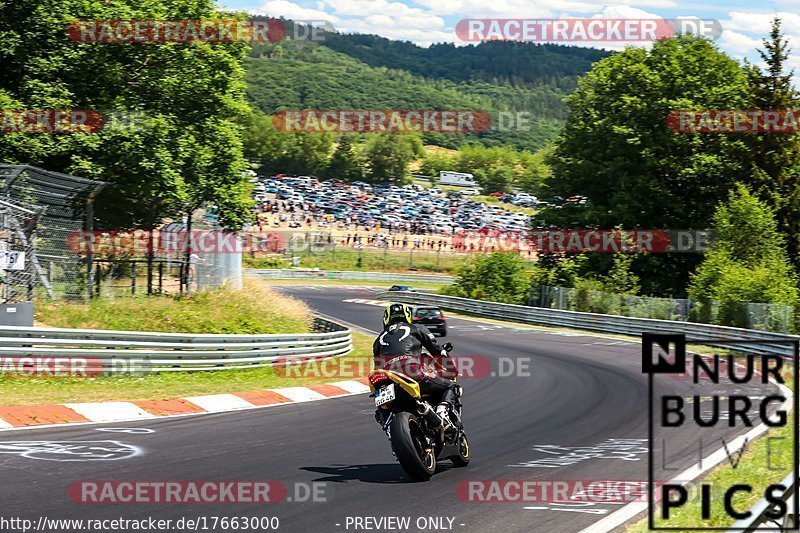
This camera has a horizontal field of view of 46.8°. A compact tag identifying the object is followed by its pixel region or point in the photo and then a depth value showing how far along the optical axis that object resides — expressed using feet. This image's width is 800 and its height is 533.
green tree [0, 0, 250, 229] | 78.59
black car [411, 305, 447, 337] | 115.24
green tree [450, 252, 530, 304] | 170.91
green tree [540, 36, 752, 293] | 156.87
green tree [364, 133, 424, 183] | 504.02
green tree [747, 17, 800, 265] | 151.94
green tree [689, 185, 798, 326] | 114.11
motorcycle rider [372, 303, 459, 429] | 31.58
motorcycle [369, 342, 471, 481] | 30.09
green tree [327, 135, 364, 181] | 499.92
